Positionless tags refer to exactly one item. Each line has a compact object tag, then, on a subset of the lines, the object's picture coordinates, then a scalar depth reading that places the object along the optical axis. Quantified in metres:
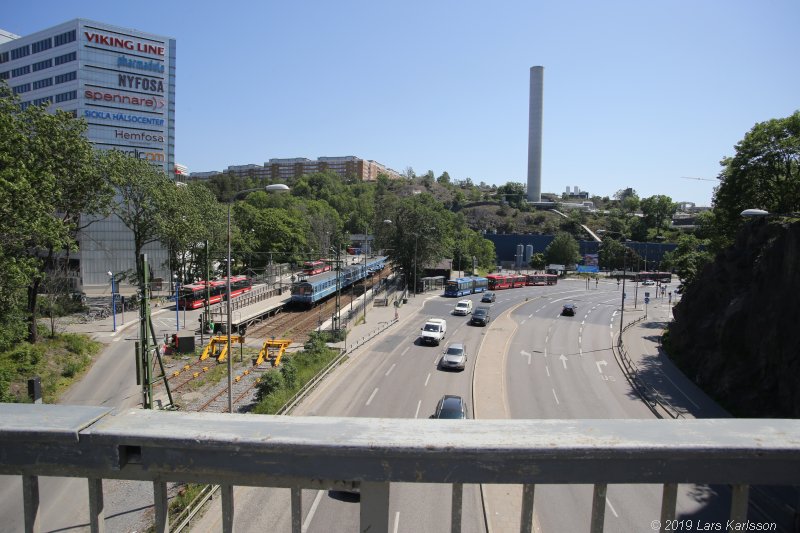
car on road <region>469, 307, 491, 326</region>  35.62
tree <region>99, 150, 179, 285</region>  35.72
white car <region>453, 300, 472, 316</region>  39.78
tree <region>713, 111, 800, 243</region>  31.14
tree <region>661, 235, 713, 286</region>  41.51
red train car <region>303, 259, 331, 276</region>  60.63
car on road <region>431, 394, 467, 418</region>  15.80
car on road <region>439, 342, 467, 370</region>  24.05
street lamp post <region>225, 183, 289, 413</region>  12.70
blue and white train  41.44
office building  61.25
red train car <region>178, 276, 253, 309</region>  39.28
